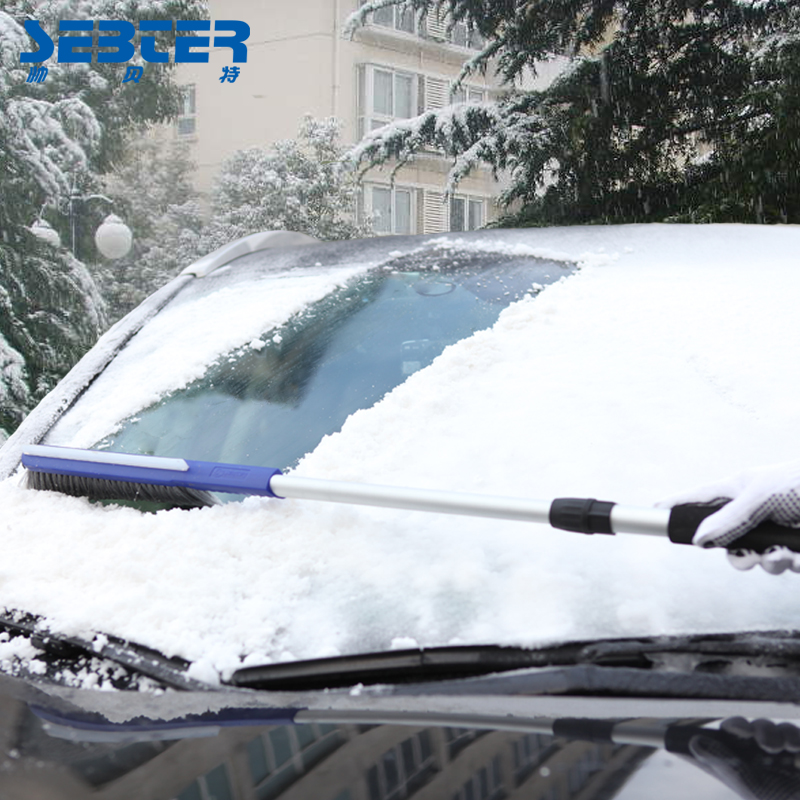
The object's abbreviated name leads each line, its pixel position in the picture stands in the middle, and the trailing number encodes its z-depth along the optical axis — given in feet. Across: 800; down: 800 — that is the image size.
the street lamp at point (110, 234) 41.16
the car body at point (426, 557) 2.75
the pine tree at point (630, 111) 18.13
